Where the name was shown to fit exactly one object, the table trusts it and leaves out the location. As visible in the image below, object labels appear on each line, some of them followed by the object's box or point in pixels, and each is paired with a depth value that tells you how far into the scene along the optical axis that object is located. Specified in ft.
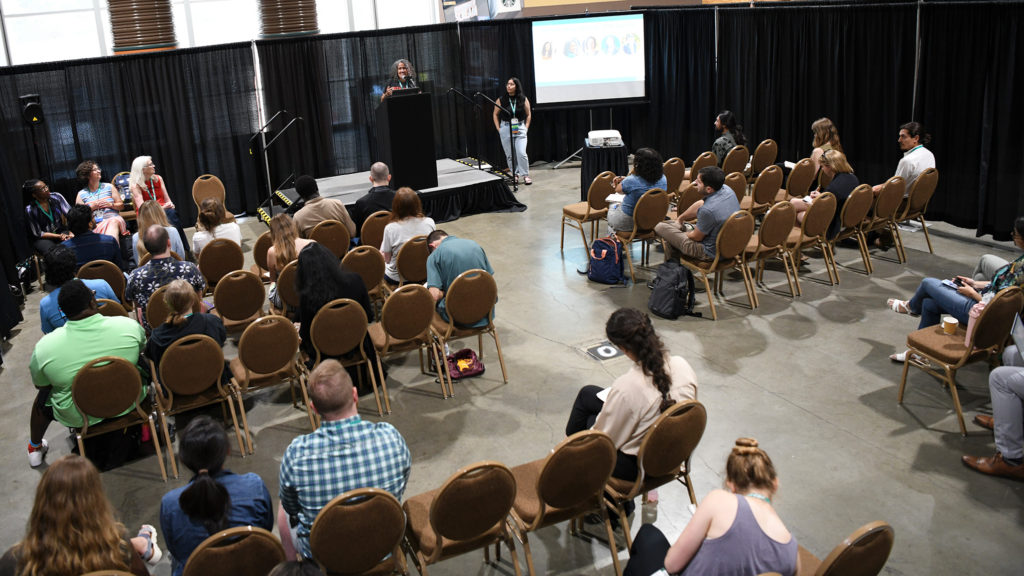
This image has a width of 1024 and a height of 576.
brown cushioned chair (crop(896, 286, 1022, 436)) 15.15
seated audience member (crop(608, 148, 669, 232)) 24.25
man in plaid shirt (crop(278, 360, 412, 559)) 10.58
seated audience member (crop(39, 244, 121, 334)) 17.46
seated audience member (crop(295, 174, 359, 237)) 24.23
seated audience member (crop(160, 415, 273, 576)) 10.16
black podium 31.32
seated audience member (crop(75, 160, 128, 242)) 27.37
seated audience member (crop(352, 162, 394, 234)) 25.88
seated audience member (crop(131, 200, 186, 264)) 22.11
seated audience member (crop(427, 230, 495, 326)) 18.62
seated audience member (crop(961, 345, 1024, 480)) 14.15
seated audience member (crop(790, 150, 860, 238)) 24.44
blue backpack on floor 24.57
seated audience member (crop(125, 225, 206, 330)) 18.72
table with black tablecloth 32.22
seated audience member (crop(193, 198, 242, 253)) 22.70
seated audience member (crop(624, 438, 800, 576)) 9.19
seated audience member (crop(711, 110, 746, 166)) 31.78
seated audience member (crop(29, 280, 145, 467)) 15.14
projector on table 32.63
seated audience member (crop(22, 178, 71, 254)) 26.40
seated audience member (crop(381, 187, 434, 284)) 21.42
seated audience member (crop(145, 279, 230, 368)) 15.71
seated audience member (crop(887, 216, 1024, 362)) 15.75
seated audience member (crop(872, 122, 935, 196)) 25.73
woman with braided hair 12.12
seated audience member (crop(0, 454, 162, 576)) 9.31
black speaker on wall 30.04
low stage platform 33.06
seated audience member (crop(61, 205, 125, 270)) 22.47
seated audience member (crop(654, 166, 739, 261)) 21.79
